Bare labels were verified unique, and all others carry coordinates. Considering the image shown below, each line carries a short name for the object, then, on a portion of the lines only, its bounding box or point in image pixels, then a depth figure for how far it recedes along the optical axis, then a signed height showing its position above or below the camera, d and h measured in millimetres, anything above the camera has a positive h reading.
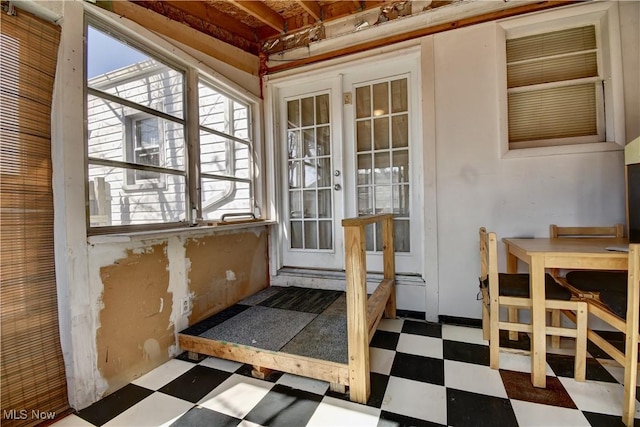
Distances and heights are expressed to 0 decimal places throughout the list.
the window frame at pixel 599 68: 1874 +974
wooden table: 1327 -300
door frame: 2242 +561
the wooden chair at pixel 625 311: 1174 -521
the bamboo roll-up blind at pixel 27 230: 1211 -38
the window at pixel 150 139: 1558 +541
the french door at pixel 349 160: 2447 +496
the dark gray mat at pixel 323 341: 1538 -795
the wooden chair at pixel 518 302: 1450 -536
